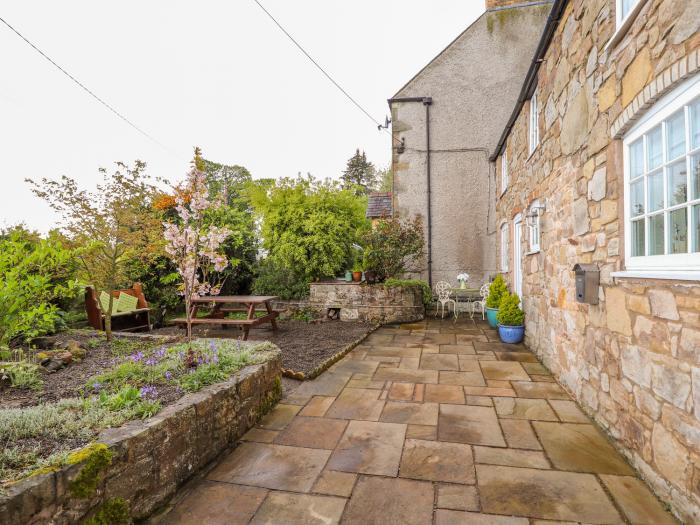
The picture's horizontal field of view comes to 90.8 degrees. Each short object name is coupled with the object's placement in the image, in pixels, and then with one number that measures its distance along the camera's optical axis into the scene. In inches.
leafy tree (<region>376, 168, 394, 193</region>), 1081.0
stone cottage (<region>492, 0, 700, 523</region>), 67.7
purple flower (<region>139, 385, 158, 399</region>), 88.1
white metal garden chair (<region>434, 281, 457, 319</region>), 318.0
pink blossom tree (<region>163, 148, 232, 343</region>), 120.3
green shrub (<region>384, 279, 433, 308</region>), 301.3
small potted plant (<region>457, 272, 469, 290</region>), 330.6
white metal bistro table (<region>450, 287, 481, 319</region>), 322.3
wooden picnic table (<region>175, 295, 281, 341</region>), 229.9
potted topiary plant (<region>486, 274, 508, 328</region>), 243.4
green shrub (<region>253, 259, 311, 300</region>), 336.8
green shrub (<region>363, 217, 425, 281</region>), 312.2
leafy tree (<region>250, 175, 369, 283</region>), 322.7
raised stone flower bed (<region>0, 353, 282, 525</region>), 51.6
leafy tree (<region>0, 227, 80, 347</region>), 114.3
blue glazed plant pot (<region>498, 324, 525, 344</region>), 211.6
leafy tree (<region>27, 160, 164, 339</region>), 157.2
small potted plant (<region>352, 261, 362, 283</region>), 327.6
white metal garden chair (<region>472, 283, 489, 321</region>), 304.7
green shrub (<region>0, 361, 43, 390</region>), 111.3
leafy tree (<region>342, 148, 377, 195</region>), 1291.8
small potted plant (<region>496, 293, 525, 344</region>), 212.1
